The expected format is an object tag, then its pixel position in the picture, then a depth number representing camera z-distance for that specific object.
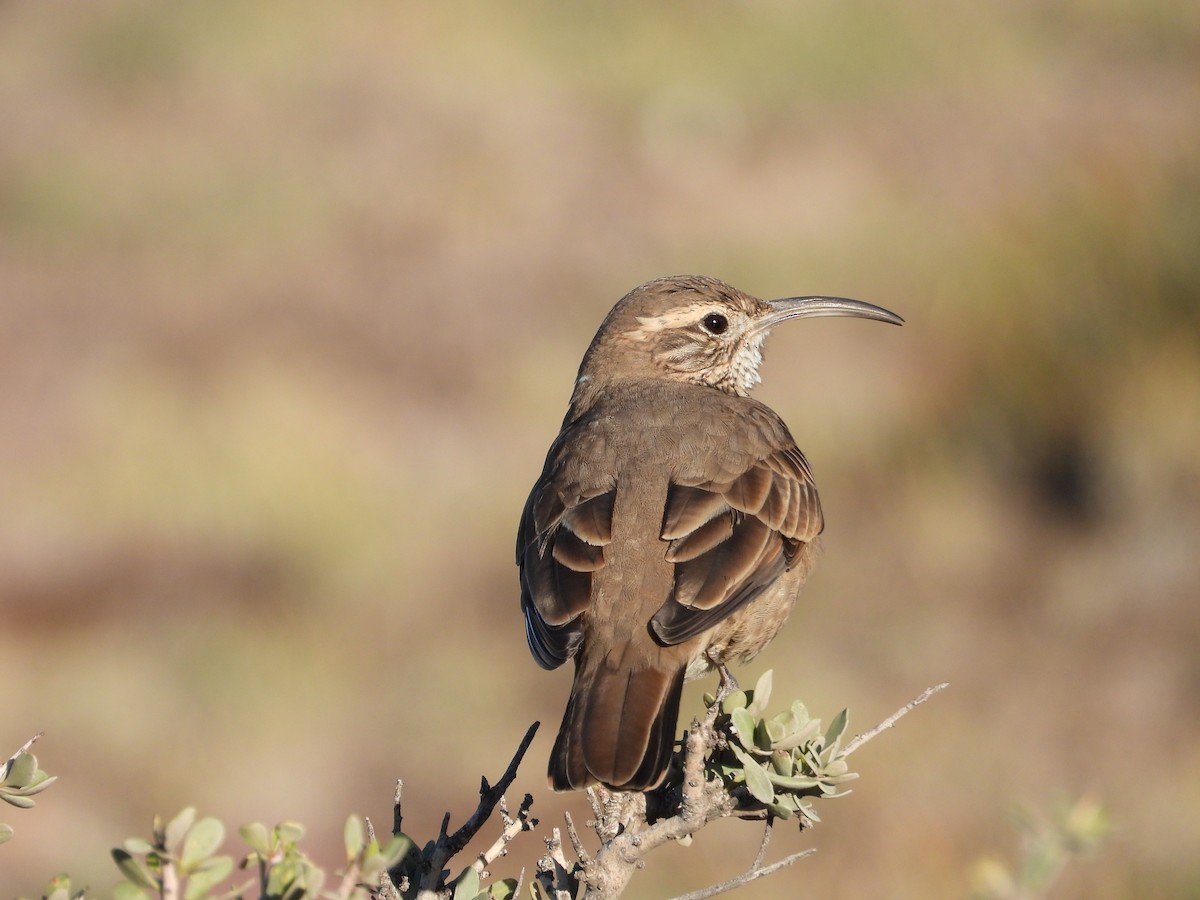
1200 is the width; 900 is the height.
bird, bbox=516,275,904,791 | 7.86
